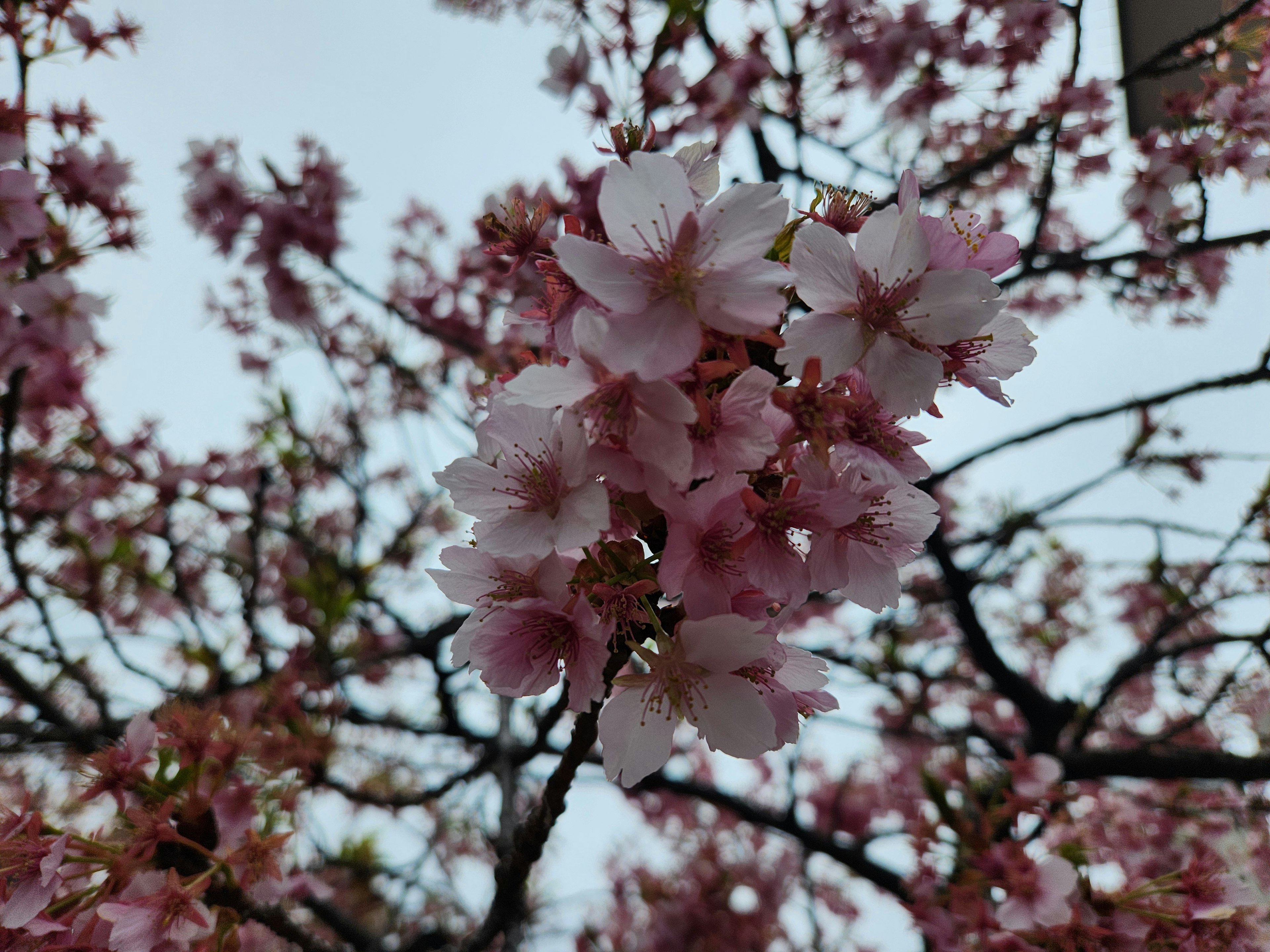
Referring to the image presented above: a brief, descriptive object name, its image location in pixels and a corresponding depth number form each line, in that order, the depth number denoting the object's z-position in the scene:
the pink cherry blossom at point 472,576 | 0.17
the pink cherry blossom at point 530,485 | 0.15
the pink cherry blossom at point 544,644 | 0.16
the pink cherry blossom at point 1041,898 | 0.24
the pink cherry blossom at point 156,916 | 0.19
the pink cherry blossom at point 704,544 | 0.15
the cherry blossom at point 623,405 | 0.14
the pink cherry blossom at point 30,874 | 0.19
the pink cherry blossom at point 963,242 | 0.16
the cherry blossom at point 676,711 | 0.16
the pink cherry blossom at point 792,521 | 0.15
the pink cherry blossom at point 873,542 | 0.16
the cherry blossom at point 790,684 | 0.17
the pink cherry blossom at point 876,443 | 0.15
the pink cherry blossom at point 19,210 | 0.30
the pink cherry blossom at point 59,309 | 0.35
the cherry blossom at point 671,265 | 0.15
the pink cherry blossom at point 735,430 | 0.15
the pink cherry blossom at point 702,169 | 0.18
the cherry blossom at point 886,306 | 0.15
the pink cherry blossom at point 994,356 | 0.17
